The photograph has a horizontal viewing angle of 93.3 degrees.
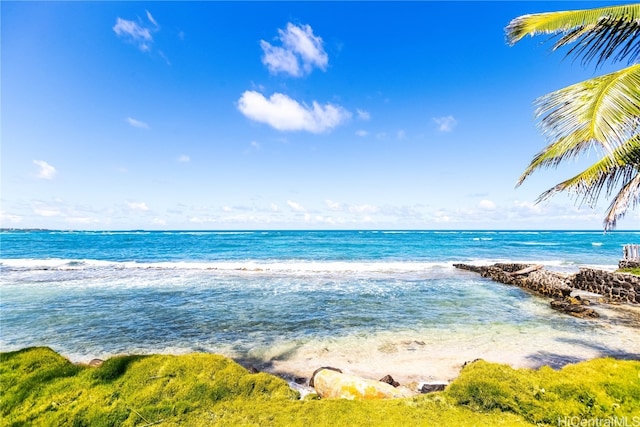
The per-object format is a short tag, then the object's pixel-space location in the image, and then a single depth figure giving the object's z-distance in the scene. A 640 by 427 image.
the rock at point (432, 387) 5.35
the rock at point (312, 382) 5.68
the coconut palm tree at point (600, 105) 4.26
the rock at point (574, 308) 11.77
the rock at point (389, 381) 6.13
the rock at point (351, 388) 4.79
